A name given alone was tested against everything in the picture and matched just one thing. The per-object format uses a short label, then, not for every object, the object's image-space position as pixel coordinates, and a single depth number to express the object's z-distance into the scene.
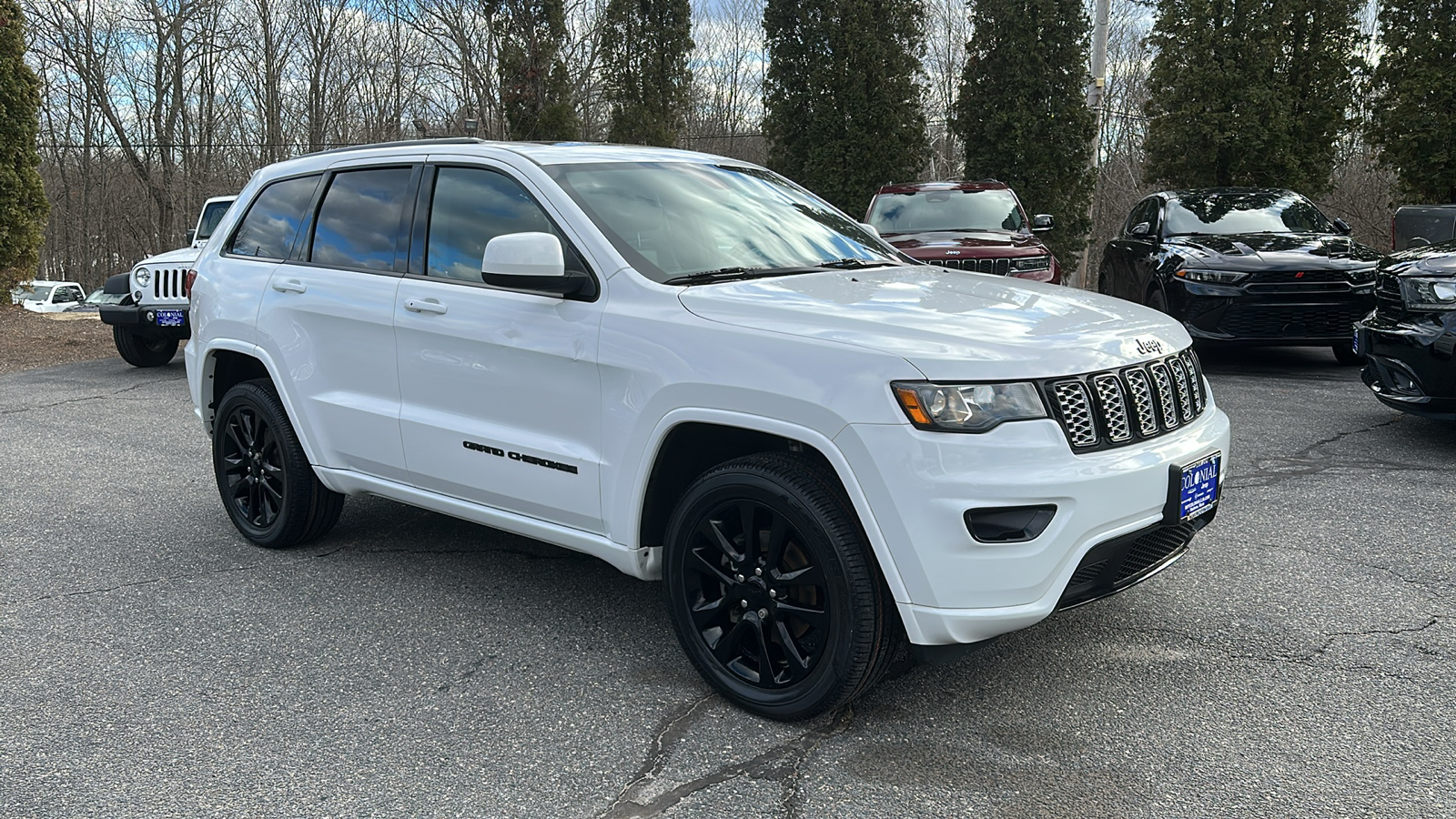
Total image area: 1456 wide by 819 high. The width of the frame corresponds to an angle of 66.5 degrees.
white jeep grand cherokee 3.01
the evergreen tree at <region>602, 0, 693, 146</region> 22.81
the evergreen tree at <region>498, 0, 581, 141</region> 22.80
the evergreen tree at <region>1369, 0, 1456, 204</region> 13.83
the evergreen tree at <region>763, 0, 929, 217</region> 18.95
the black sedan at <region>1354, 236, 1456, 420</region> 6.24
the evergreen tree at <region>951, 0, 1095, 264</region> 17.72
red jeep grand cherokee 10.60
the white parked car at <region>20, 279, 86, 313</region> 35.15
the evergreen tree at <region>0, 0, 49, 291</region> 16.02
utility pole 17.91
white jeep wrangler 11.12
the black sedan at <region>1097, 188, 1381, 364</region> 9.26
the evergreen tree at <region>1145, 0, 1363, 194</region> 15.30
